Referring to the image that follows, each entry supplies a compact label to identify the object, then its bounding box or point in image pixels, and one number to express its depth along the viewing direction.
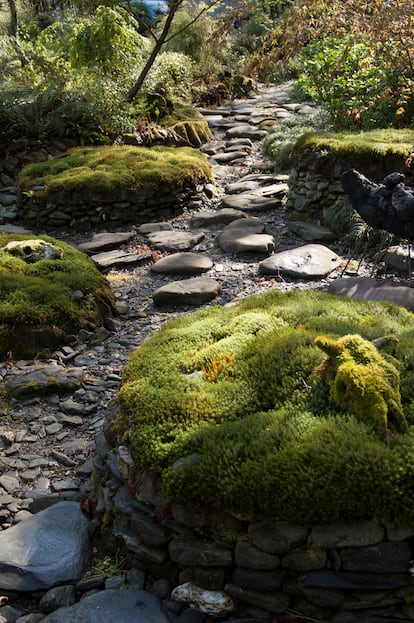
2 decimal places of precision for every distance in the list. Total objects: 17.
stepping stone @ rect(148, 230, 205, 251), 6.99
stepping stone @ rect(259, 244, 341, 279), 5.73
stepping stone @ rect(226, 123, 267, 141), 11.57
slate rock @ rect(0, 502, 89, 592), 2.71
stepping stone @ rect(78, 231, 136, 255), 7.14
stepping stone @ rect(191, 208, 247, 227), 7.68
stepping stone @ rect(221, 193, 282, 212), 7.89
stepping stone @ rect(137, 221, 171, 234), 7.63
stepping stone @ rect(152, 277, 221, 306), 5.53
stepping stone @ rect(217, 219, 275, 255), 6.46
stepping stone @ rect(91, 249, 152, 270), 6.67
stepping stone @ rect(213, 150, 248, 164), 10.35
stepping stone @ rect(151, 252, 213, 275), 6.20
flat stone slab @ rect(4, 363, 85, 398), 4.27
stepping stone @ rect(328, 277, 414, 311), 4.65
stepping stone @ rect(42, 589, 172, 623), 2.44
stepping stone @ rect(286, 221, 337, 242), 6.75
